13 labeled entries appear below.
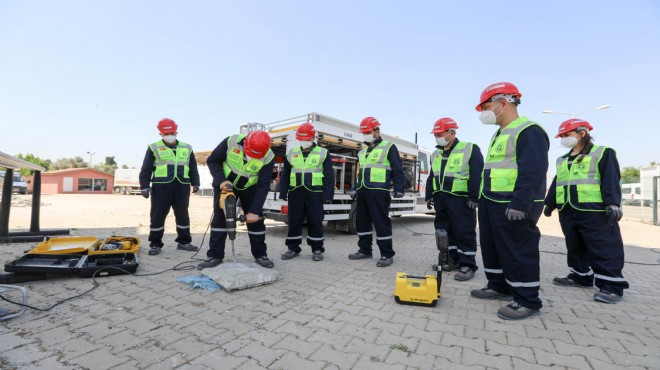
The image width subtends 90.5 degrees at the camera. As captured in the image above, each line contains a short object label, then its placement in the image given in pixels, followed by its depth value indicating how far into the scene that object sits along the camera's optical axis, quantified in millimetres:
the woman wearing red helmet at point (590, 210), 3303
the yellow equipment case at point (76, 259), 3281
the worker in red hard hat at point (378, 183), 4707
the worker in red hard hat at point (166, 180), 4949
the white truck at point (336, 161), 6852
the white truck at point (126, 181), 35500
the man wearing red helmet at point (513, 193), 2688
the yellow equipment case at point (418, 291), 2906
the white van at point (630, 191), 23200
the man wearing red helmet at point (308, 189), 4887
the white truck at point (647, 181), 14292
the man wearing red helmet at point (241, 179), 4031
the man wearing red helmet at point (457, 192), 4180
